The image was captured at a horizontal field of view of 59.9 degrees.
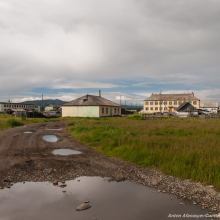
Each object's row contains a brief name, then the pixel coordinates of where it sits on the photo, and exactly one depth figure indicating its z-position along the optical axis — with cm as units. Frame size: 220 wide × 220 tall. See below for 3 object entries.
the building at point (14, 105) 9288
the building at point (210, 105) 7986
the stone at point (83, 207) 404
